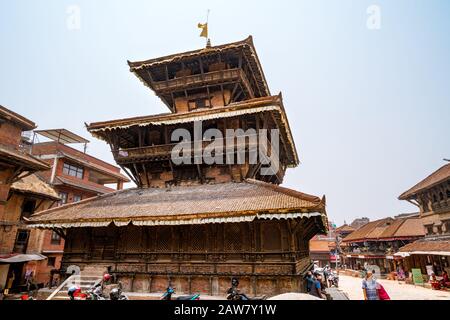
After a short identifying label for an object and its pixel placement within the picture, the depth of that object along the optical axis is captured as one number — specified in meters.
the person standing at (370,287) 8.47
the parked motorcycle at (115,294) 9.88
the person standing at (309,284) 12.20
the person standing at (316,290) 12.05
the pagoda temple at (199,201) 12.05
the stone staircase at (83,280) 12.32
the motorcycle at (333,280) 25.73
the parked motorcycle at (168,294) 10.01
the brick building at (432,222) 24.97
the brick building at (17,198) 18.81
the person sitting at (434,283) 22.88
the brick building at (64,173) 27.42
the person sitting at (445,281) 22.53
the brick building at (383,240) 36.31
